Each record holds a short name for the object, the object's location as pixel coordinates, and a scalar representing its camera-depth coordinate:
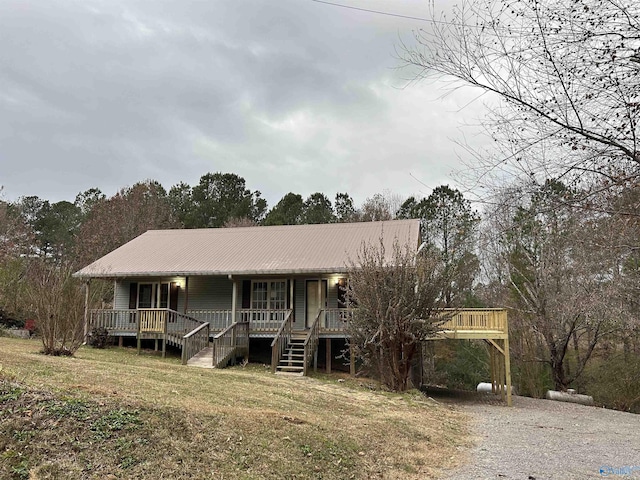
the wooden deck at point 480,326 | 15.30
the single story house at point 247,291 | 16.45
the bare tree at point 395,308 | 13.79
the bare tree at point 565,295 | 12.32
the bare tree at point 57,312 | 12.33
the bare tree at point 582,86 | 4.54
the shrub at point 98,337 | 18.78
